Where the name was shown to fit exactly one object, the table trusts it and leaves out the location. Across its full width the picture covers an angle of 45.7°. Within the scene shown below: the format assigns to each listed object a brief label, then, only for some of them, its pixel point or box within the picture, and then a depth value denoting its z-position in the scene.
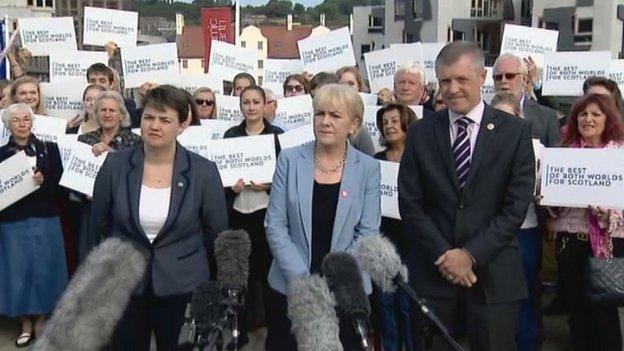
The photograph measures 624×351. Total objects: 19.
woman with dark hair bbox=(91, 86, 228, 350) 4.07
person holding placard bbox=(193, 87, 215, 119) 7.70
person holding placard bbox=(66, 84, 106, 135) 6.61
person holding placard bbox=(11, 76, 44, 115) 7.20
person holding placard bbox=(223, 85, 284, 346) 6.14
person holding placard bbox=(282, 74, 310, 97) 8.27
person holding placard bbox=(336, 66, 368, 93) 7.74
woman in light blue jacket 4.08
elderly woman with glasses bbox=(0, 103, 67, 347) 6.13
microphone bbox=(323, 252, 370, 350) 2.78
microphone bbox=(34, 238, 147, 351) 2.79
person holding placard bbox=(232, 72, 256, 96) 8.12
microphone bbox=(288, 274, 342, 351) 2.85
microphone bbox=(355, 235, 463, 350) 3.15
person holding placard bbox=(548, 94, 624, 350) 4.94
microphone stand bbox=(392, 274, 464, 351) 2.89
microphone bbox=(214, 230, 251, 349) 2.95
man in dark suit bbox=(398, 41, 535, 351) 3.86
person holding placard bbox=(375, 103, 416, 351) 5.70
